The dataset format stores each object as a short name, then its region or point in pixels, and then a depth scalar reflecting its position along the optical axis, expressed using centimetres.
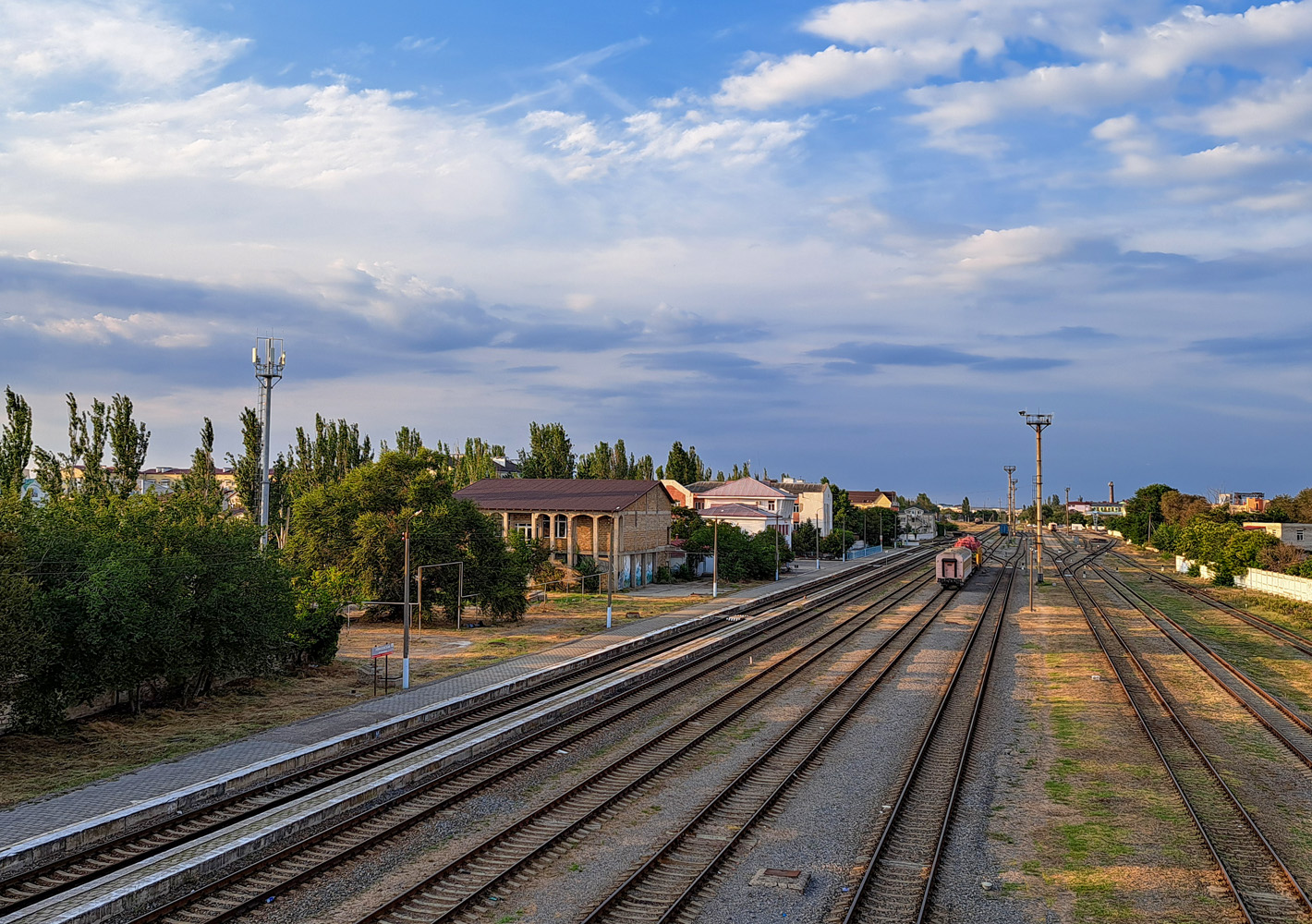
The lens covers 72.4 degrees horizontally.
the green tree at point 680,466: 12344
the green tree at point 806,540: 10012
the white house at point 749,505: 9656
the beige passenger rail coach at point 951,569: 6266
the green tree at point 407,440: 9344
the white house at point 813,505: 11475
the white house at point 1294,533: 7688
